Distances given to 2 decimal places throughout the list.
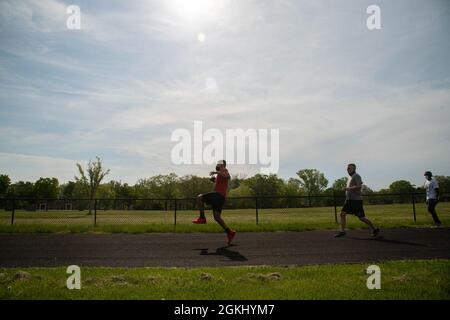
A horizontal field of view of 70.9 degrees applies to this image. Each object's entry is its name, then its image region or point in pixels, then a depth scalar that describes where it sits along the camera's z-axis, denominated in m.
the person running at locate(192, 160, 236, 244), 7.99
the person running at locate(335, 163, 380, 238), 9.54
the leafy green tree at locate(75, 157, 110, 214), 47.81
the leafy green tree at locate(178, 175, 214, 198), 79.19
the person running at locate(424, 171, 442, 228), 11.56
